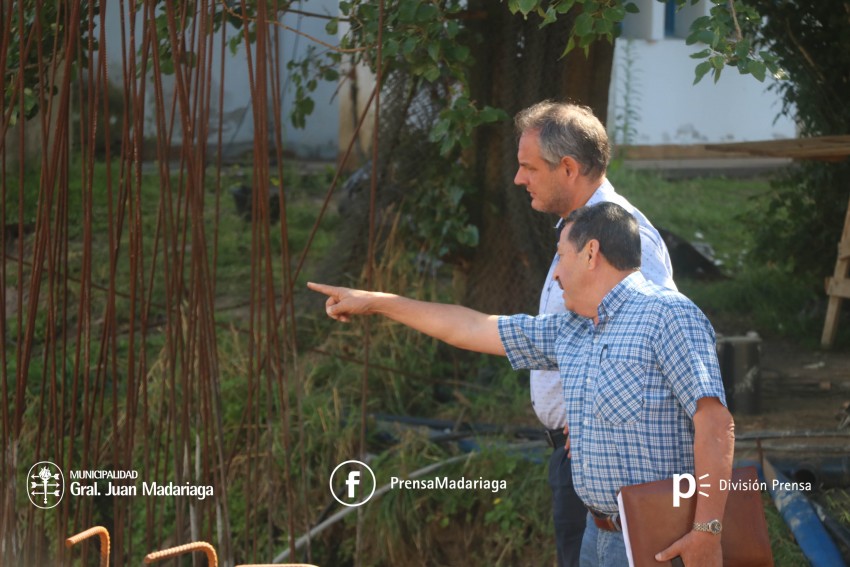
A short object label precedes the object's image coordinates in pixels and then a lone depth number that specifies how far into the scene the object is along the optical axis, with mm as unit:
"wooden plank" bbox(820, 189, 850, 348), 11344
